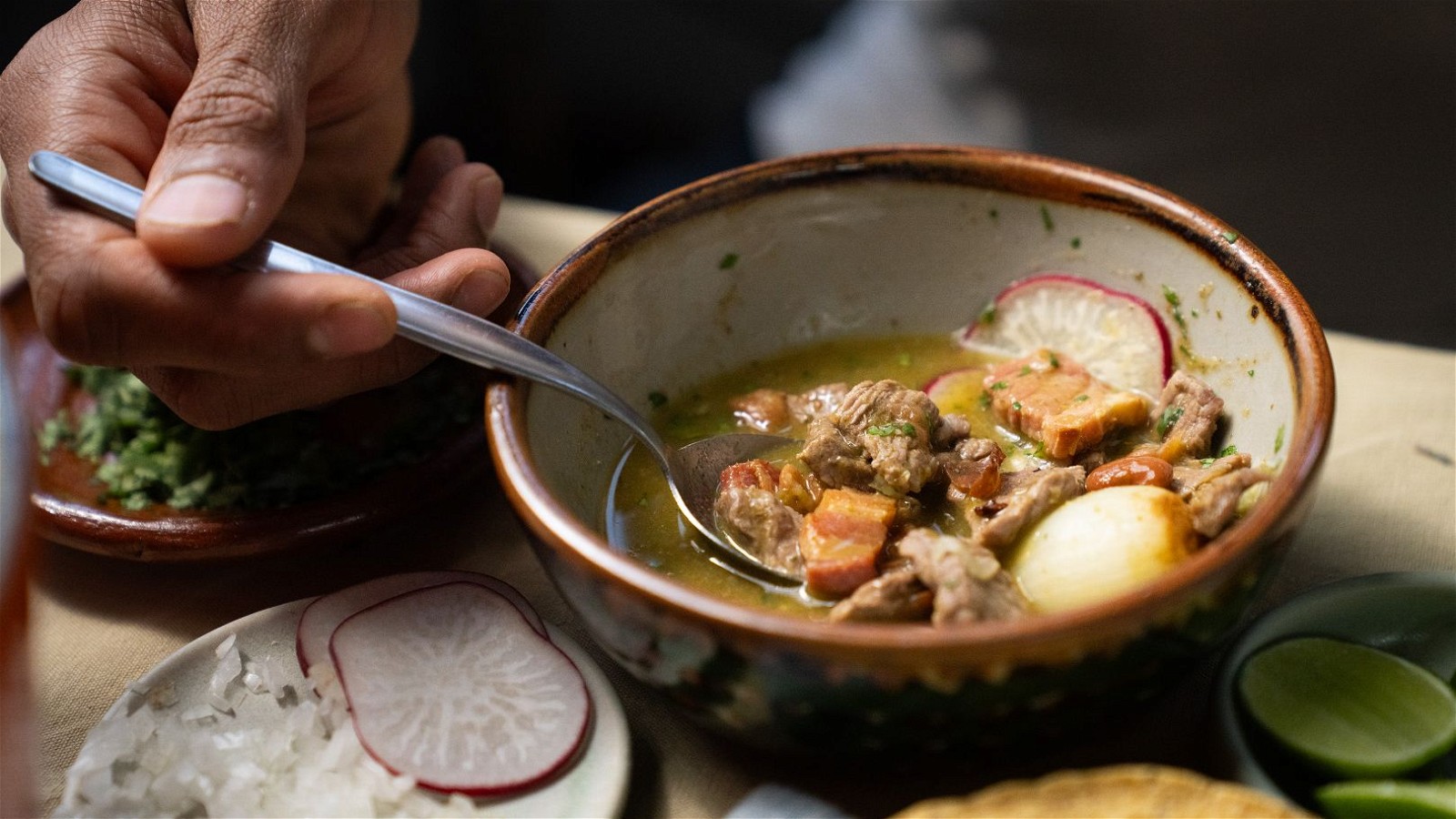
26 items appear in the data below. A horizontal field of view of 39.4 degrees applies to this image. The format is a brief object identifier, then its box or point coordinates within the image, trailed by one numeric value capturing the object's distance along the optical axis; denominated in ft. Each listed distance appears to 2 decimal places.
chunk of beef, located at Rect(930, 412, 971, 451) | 1.27
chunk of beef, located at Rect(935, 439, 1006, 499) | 1.24
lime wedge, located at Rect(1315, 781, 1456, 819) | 1.00
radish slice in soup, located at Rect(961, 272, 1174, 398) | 1.32
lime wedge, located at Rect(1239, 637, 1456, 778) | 1.03
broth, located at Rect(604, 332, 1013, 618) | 1.21
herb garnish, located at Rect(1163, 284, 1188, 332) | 1.30
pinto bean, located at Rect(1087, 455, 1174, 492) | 1.19
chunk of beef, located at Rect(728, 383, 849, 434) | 1.34
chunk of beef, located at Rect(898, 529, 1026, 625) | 1.06
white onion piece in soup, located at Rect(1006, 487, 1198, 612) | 1.10
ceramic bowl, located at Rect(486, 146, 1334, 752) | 1.00
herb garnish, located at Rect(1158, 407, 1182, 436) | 1.26
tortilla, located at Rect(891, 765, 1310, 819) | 0.98
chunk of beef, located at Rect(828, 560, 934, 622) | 1.10
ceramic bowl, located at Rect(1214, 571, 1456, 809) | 1.10
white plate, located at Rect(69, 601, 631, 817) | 1.07
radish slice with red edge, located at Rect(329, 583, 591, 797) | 1.08
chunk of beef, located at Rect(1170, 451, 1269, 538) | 1.12
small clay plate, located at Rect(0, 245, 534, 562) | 1.22
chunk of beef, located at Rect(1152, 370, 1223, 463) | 1.23
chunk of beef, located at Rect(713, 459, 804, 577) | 1.20
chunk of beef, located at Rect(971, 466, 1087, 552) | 1.16
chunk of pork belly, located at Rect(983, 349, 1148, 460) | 1.25
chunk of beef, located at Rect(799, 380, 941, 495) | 1.23
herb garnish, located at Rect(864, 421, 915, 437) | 1.24
